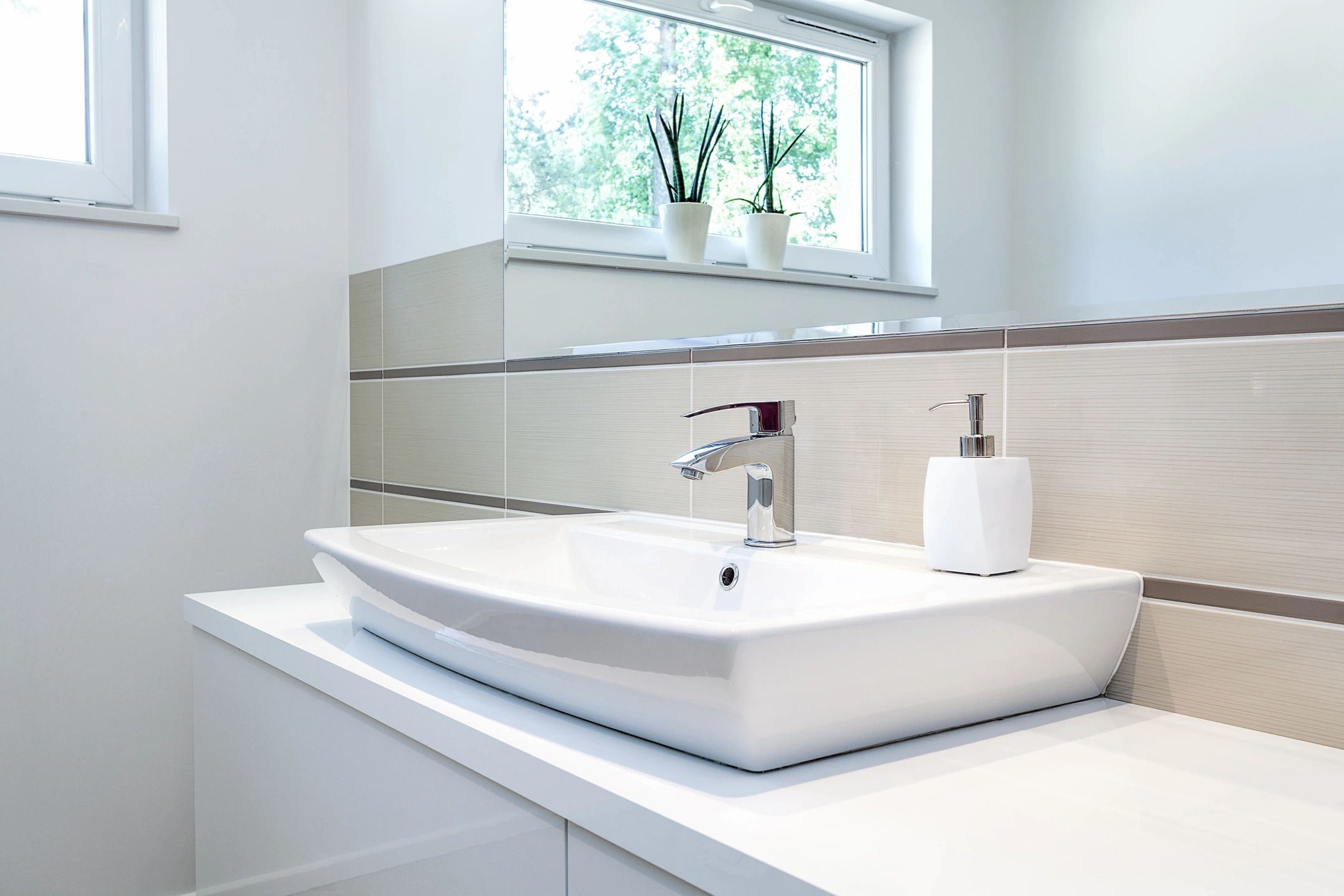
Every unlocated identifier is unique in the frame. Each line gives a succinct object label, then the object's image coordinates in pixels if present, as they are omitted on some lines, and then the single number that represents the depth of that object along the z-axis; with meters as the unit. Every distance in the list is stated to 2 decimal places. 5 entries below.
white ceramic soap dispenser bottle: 0.78
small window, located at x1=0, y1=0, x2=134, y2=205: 1.79
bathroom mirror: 0.74
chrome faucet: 1.01
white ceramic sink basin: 0.58
